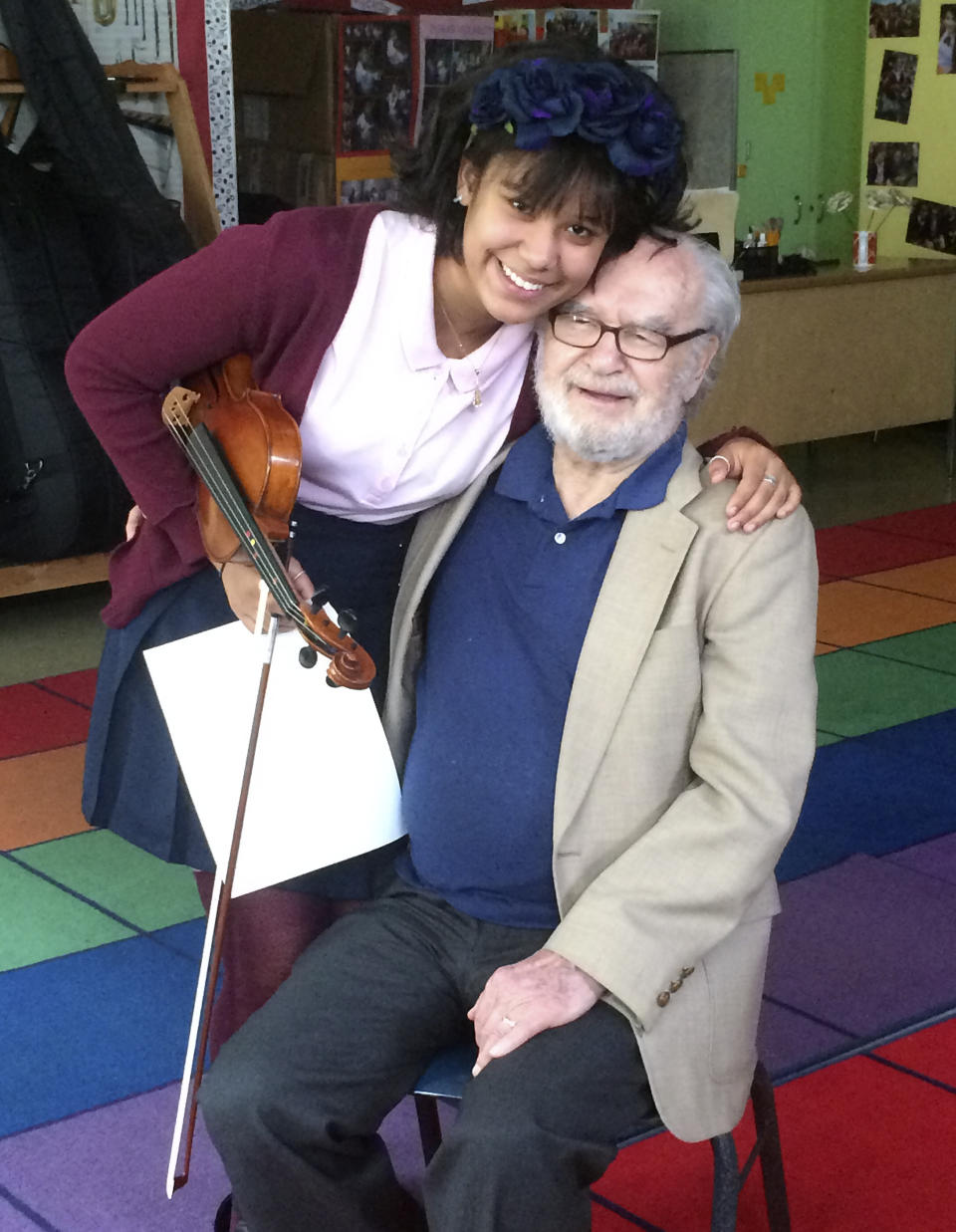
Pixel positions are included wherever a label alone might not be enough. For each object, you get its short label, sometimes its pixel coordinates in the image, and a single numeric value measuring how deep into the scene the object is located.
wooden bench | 4.64
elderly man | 1.58
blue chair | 1.63
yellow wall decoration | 7.48
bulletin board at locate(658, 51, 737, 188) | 7.27
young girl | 1.67
